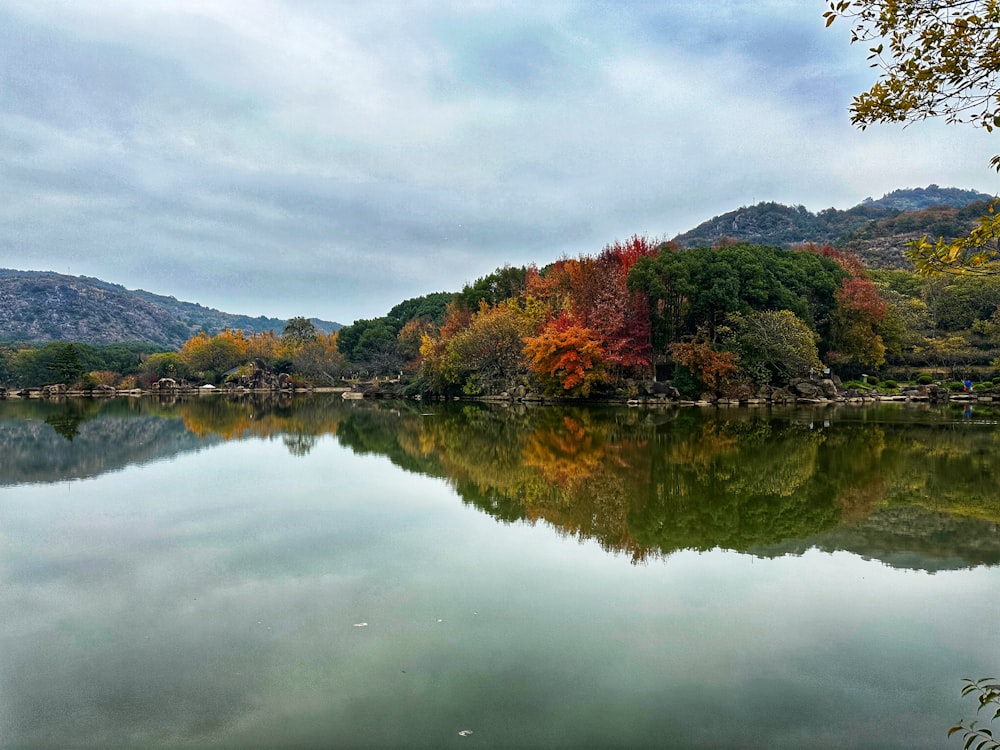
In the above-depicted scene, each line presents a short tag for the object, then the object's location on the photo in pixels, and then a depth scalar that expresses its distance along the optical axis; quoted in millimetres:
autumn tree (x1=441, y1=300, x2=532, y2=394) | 35250
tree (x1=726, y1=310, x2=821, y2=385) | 29000
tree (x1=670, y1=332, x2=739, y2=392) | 29000
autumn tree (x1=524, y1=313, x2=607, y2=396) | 29016
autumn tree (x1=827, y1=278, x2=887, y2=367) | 33031
